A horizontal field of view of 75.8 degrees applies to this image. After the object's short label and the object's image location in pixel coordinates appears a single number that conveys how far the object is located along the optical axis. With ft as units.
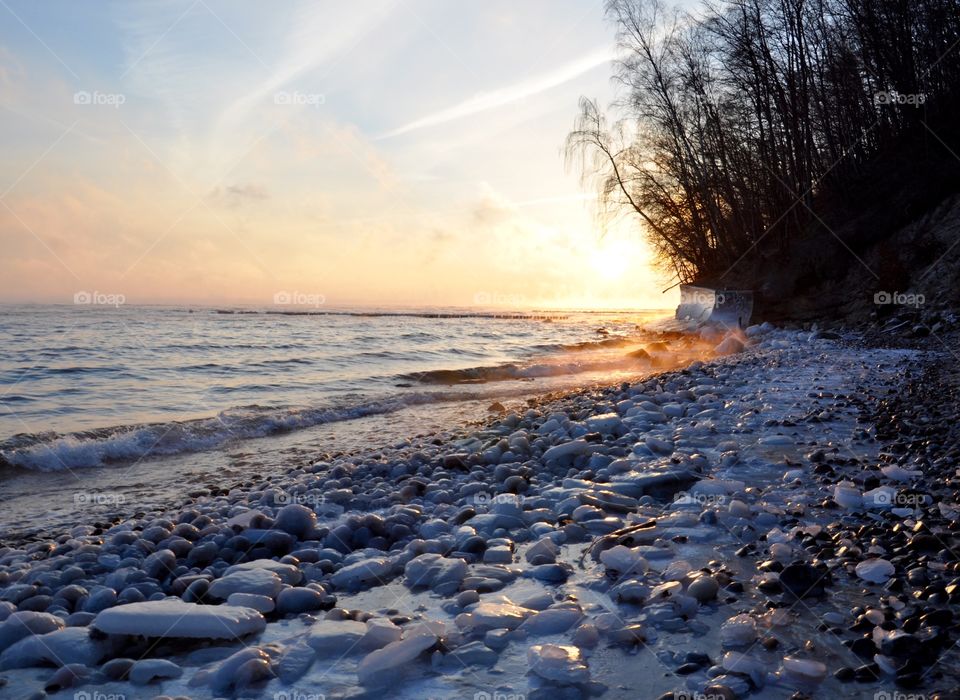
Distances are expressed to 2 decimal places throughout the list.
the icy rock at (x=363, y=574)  10.09
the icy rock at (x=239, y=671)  7.09
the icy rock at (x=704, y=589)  8.33
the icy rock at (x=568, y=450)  17.01
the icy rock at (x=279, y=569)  10.08
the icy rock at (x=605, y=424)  19.61
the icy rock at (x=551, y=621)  7.94
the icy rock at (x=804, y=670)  6.36
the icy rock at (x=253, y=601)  9.05
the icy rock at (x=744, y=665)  6.50
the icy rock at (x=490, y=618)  8.02
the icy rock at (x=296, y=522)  12.35
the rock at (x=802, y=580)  8.20
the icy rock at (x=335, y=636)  7.77
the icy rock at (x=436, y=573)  9.64
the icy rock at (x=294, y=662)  7.22
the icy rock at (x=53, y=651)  7.85
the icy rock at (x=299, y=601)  9.15
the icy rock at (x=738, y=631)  7.19
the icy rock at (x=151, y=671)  7.34
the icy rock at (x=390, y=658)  7.01
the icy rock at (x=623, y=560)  9.43
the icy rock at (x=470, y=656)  7.30
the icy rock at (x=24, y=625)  8.29
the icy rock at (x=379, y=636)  7.79
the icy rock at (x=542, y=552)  10.19
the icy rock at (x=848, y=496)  11.27
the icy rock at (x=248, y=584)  9.57
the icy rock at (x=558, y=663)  6.77
